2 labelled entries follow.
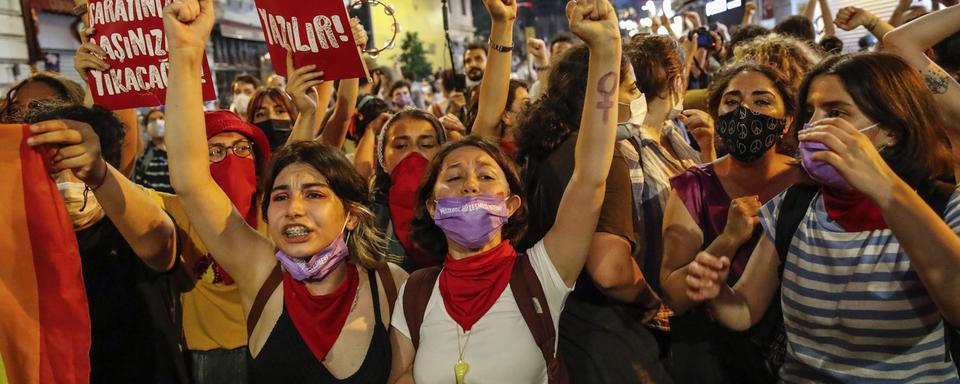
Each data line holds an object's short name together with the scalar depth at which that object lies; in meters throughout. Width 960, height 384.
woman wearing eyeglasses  3.33
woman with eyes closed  2.52
